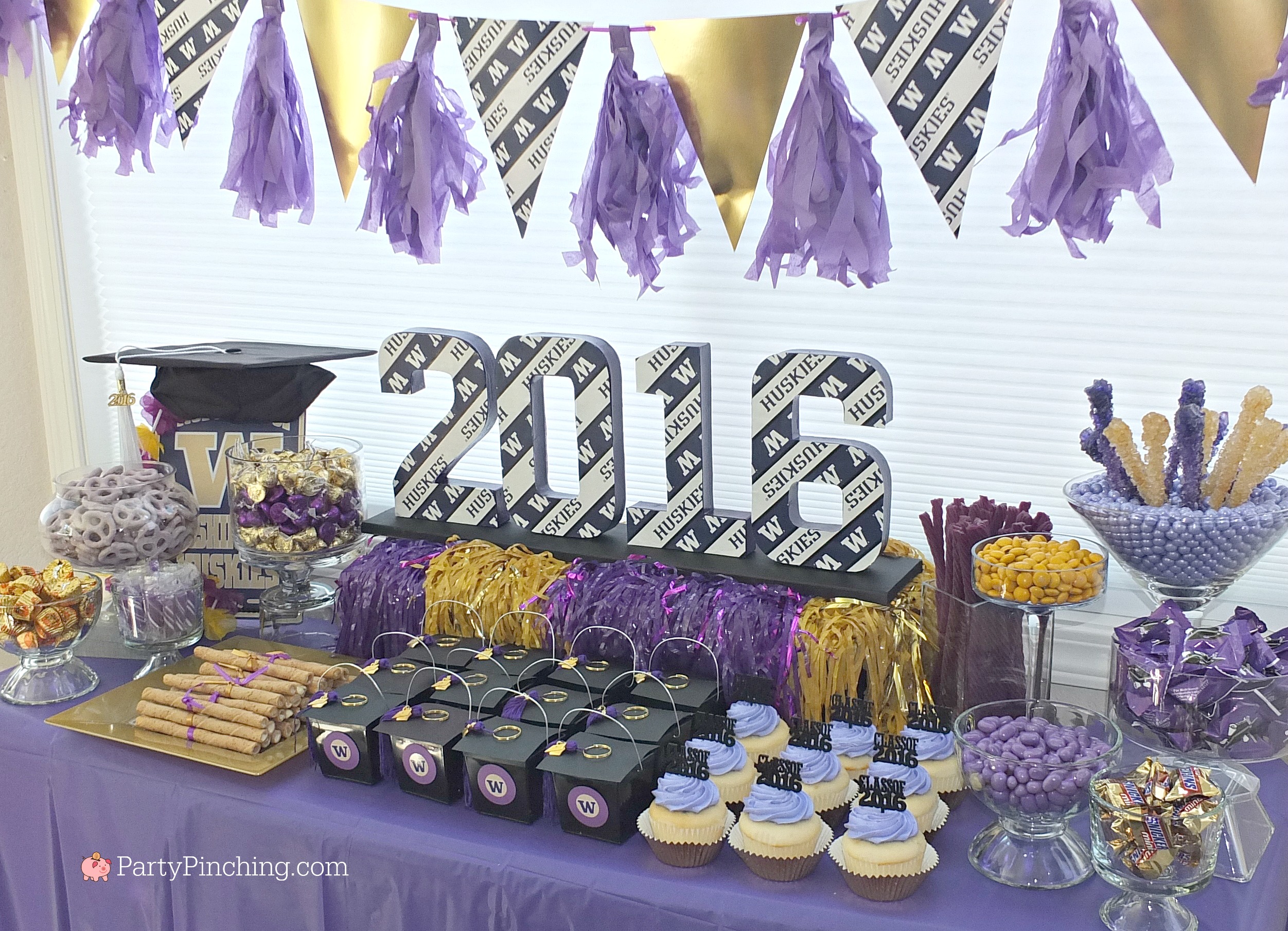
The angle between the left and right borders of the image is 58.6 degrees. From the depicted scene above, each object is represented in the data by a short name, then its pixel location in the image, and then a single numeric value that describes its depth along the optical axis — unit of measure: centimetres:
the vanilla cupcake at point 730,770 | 150
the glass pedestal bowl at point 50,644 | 184
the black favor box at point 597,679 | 170
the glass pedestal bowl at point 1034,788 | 134
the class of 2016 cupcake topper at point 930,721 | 156
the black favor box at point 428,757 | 156
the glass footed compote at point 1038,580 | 157
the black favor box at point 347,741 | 160
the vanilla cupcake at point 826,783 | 148
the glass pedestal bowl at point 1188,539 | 150
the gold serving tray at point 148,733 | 166
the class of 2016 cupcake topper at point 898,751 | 147
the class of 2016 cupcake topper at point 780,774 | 142
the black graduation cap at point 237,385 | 211
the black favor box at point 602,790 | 145
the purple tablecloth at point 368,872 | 135
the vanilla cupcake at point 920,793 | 143
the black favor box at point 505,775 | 150
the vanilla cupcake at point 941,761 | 153
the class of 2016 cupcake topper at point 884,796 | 137
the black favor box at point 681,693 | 165
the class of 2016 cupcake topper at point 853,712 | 161
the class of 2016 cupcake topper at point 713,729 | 155
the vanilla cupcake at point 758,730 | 159
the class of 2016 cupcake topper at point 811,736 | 153
